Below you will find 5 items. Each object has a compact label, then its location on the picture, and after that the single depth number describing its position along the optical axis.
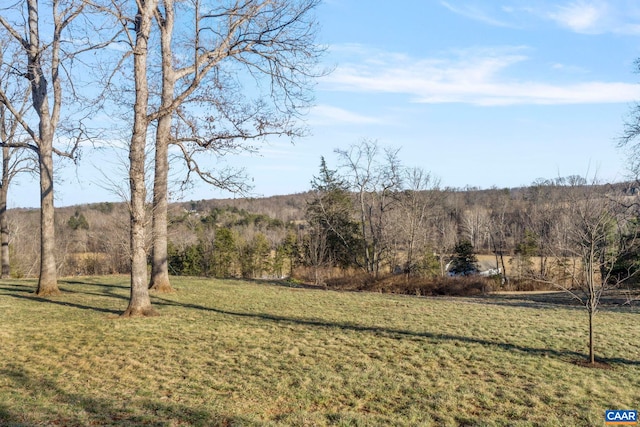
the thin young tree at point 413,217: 30.70
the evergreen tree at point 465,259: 42.00
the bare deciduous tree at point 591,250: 7.04
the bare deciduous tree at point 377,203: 30.83
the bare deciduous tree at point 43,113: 12.01
